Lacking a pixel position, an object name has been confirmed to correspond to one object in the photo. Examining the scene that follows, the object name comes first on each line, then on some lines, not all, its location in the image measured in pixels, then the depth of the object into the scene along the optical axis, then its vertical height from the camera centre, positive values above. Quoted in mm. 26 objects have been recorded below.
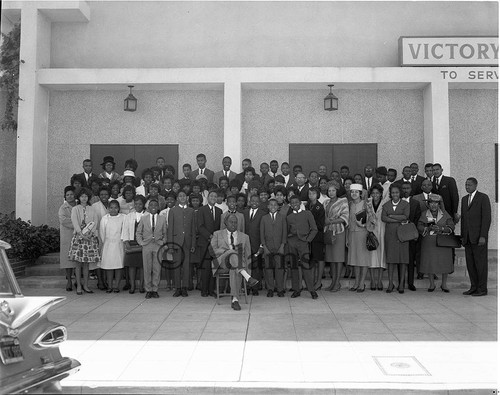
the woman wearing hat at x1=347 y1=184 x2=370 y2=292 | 10156 -421
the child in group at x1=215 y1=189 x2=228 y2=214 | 10086 +303
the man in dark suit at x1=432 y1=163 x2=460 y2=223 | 11125 +526
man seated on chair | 9070 -615
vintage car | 3607 -914
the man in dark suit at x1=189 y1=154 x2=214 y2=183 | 12203 +1047
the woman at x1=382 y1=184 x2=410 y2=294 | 10055 -304
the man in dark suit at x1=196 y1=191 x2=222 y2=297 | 9789 -400
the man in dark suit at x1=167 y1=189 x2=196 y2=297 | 9805 -400
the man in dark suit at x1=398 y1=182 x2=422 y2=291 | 10250 -97
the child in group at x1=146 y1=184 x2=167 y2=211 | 10471 +421
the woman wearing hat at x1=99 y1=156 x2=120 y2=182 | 12016 +1056
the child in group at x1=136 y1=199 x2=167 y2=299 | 9758 -455
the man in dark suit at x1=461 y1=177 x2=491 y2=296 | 9867 -375
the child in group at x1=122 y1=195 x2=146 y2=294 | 10062 -429
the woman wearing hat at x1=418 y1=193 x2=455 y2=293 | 10062 -497
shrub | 11148 -477
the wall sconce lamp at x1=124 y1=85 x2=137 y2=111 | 13609 +2932
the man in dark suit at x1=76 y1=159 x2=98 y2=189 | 11406 +906
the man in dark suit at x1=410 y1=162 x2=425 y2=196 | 11328 +764
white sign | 13086 +4103
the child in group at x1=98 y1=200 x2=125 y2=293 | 10070 -506
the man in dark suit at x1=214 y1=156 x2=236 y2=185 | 12039 +1029
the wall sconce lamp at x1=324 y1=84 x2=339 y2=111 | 13555 +2929
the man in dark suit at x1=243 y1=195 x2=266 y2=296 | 9820 -256
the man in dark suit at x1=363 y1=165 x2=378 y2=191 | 11758 +815
